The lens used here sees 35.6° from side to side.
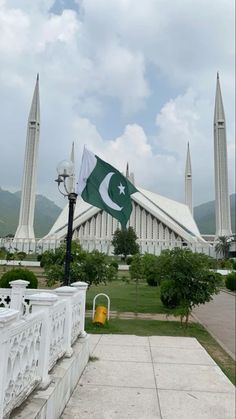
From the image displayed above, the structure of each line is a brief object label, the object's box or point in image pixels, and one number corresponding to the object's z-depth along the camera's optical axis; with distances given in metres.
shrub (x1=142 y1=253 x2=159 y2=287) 9.73
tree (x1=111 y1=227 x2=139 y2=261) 55.66
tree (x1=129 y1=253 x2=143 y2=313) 16.39
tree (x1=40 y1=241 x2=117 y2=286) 11.59
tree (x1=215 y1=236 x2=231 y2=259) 57.69
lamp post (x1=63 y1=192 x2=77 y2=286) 6.82
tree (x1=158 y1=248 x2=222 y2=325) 9.29
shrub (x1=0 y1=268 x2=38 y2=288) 10.31
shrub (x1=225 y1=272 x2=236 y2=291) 23.08
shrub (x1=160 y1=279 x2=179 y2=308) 9.49
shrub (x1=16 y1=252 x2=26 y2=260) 38.83
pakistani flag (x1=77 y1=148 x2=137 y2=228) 9.16
